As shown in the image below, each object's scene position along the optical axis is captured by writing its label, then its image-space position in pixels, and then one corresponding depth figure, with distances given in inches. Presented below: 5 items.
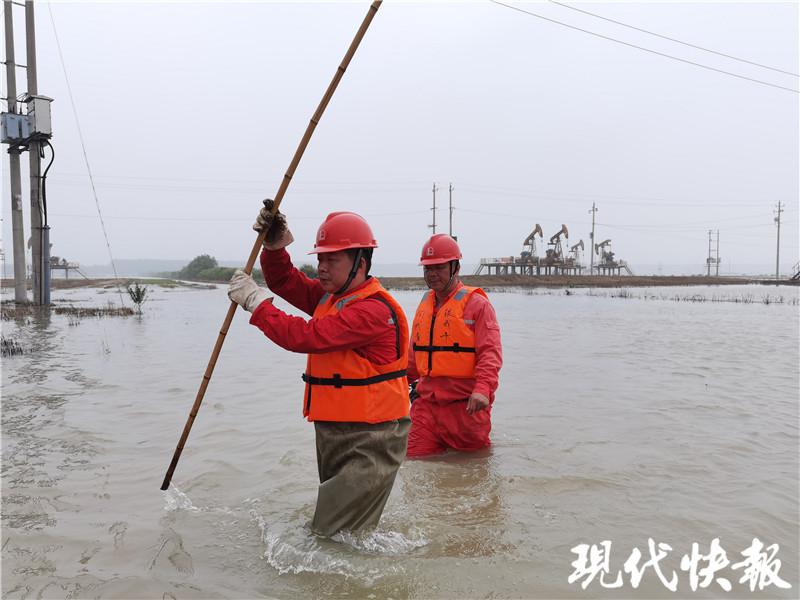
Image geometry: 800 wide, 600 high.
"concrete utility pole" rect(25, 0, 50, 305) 749.3
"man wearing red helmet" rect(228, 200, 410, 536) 131.2
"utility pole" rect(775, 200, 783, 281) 3566.2
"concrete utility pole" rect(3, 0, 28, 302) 789.9
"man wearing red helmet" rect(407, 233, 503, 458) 215.9
